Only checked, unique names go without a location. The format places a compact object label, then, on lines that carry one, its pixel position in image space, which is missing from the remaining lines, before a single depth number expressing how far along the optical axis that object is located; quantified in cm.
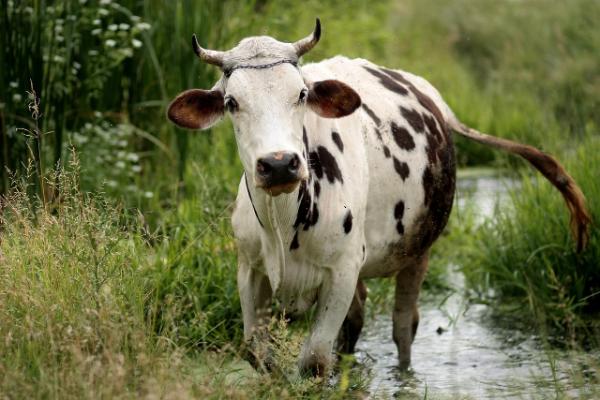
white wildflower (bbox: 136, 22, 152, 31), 1461
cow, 974
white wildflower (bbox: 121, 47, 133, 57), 1512
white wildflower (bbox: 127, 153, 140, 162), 1511
